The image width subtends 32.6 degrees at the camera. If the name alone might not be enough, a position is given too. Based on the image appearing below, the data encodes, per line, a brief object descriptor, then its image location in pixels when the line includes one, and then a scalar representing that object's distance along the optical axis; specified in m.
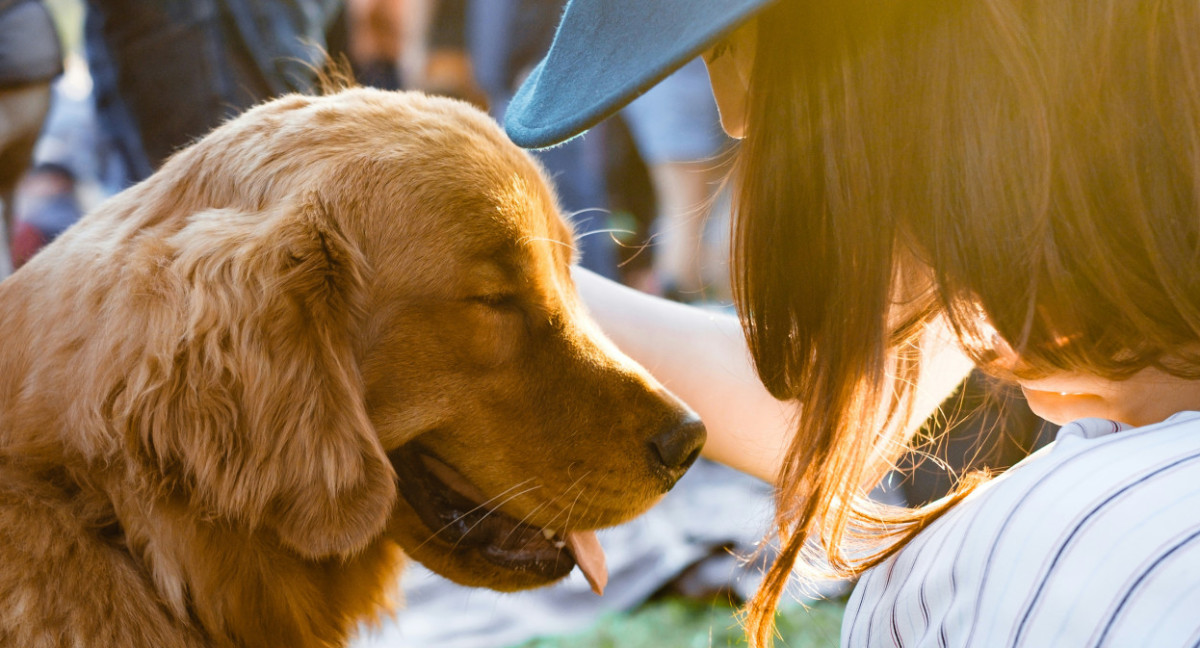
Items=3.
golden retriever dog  0.82
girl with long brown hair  0.72
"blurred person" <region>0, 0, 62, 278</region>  1.22
